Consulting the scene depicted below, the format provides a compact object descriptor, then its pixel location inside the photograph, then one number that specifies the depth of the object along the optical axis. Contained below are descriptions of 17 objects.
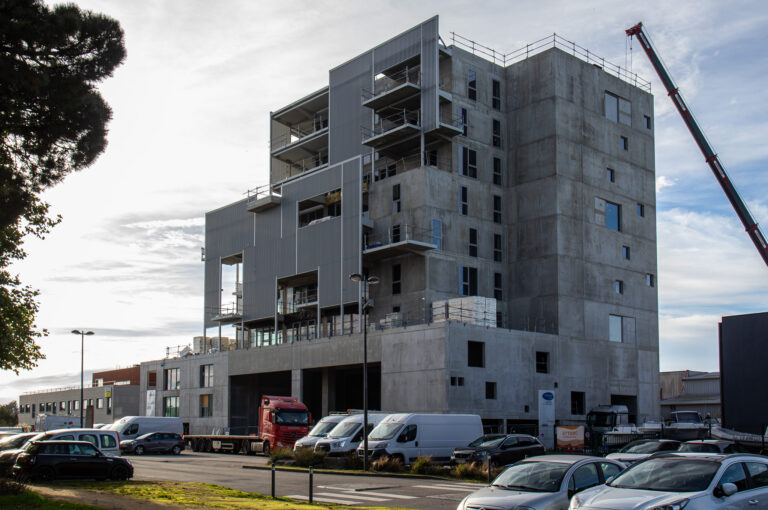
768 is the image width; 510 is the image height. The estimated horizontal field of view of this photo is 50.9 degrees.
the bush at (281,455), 36.97
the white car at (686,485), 12.54
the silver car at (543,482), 14.55
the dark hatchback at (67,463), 26.08
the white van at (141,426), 53.34
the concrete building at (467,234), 55.16
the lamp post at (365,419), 32.08
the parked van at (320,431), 38.62
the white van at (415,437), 33.66
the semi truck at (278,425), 45.53
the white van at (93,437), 29.36
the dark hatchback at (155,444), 51.44
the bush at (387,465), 31.81
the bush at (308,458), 35.09
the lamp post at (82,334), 70.24
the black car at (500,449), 30.92
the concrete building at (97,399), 92.94
